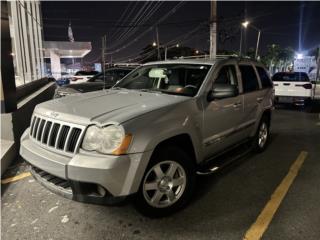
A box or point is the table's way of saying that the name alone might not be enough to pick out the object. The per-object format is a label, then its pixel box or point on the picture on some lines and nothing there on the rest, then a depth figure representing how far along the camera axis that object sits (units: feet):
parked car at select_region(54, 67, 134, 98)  28.40
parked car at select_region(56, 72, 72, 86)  81.40
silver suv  8.86
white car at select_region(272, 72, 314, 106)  37.91
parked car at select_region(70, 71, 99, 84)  53.91
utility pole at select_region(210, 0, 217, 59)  48.70
